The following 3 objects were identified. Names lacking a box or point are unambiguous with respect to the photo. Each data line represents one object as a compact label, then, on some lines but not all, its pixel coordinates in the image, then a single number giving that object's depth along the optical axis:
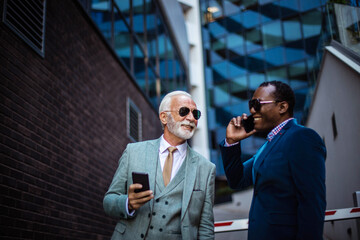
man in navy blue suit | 2.68
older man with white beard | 3.17
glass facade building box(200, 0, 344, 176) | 20.03
